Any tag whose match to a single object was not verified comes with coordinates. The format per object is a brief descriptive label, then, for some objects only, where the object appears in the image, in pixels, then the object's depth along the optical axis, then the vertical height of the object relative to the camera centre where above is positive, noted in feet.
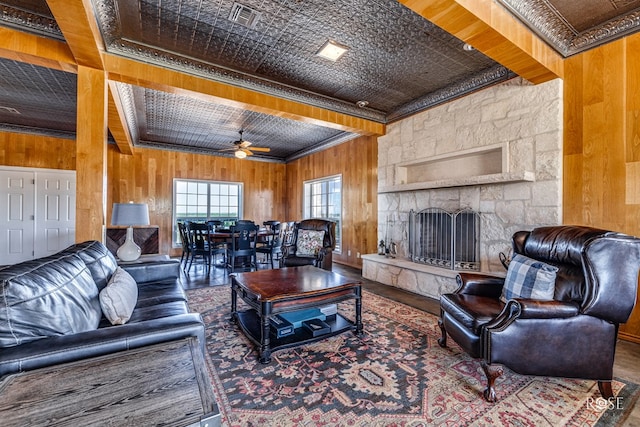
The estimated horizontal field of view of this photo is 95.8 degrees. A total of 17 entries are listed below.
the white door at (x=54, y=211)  19.21 -0.02
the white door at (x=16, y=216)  18.38 -0.35
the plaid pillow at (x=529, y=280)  6.59 -1.58
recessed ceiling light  9.77 +5.68
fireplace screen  12.36 -1.14
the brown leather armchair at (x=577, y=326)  5.94 -2.33
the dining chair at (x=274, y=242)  18.28 -1.92
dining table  16.38 -1.43
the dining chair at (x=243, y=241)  16.37 -1.67
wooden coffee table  7.36 -2.37
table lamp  11.67 -0.11
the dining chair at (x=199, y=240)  16.62 -1.68
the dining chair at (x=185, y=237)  17.42 -1.58
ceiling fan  18.15 +4.14
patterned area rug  5.42 -3.81
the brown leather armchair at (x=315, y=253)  14.53 -1.96
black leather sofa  4.00 -1.82
